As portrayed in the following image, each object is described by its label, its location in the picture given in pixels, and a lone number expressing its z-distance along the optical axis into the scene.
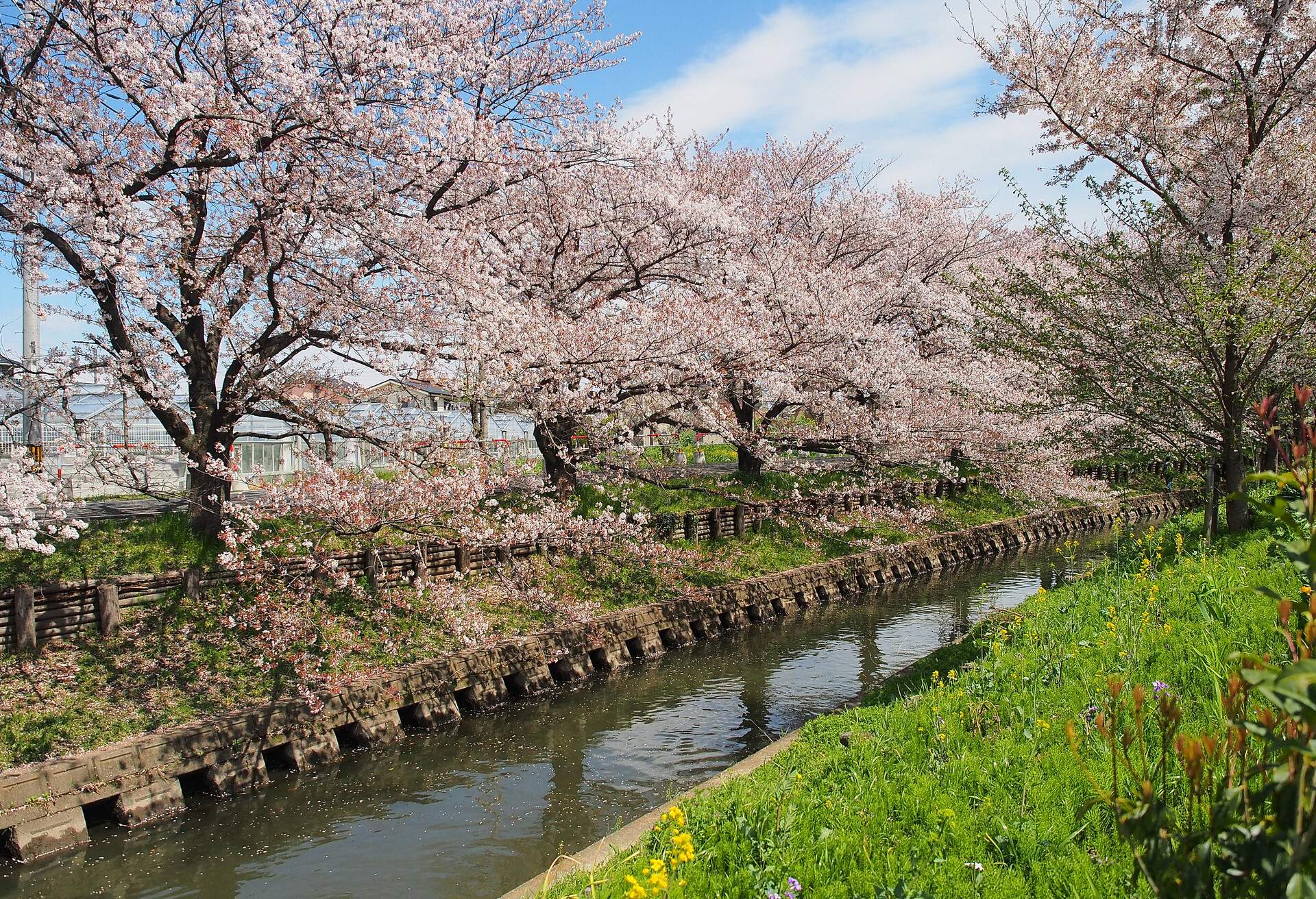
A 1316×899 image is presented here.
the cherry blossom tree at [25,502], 8.38
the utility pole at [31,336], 10.48
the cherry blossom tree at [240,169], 9.66
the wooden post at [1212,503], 11.10
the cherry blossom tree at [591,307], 12.68
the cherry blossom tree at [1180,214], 10.05
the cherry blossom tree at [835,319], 17.56
